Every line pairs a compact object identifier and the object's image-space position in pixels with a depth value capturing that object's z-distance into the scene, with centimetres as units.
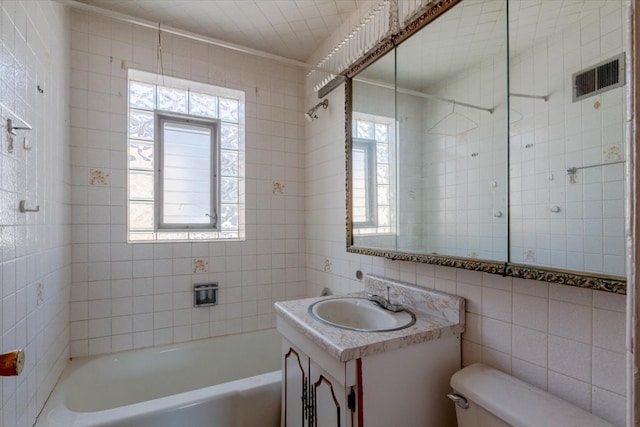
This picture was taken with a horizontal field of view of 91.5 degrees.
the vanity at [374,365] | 103
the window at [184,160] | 216
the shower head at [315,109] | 224
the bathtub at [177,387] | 140
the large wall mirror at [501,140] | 90
